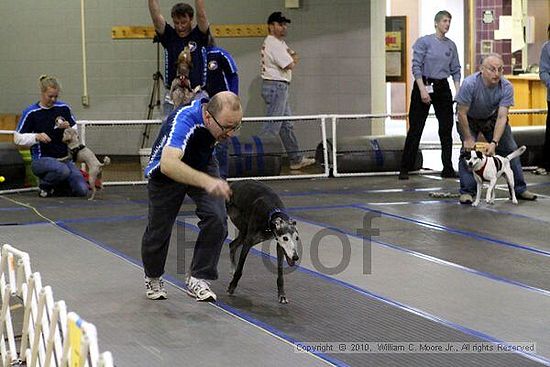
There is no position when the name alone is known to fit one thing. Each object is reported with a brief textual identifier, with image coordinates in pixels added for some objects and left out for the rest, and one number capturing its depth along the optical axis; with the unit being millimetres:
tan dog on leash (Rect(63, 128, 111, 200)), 17344
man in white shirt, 20932
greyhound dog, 9637
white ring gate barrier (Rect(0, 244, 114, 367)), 5894
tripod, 23663
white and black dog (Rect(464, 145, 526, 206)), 15814
